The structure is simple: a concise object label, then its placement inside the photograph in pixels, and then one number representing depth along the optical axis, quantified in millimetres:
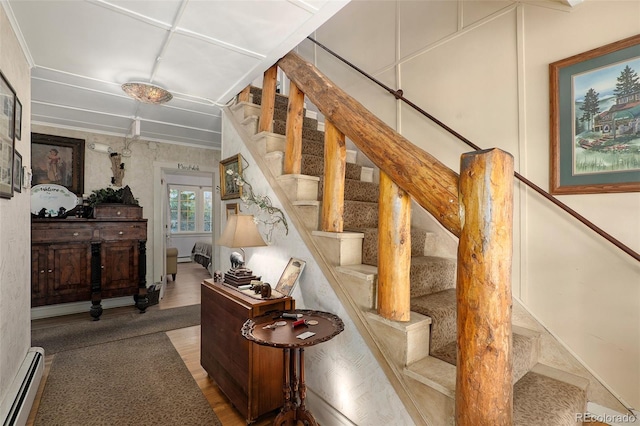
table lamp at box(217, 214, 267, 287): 2223
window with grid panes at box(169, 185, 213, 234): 9352
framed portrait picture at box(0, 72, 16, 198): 1748
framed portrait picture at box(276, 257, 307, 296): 2090
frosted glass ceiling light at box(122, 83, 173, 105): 2822
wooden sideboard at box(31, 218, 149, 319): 3764
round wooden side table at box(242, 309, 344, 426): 1509
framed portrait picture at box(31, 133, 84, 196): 4188
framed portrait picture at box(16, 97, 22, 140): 2123
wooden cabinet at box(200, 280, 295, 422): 1960
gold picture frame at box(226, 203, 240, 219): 3078
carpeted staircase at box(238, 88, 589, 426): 1343
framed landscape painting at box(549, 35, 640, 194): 1733
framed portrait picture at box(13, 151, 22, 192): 2035
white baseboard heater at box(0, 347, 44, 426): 1795
